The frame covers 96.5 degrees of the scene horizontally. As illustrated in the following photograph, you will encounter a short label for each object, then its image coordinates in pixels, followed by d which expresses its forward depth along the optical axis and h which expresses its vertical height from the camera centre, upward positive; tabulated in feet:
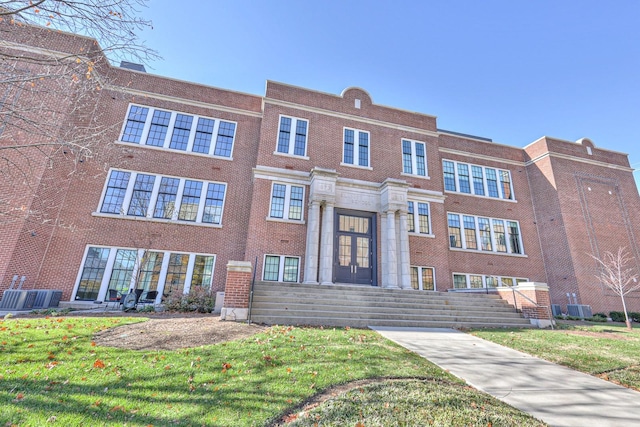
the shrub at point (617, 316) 48.83 -0.72
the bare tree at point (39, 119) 17.34 +16.72
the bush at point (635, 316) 49.78 -0.61
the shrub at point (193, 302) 35.47 -1.54
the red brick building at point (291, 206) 40.22 +14.65
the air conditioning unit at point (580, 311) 49.29 -0.15
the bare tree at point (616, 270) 53.47 +7.97
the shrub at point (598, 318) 47.57 -1.21
